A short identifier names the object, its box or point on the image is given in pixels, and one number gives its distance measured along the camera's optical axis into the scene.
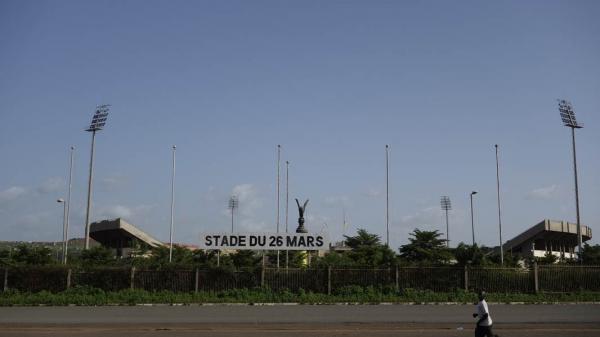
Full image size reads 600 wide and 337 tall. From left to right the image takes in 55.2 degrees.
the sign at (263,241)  28.59
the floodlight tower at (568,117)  50.34
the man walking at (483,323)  12.45
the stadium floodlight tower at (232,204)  83.05
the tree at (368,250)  42.32
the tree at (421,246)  47.08
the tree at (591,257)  31.52
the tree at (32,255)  42.81
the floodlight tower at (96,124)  53.15
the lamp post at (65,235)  47.73
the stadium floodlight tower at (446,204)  86.62
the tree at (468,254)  39.41
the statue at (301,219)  32.81
